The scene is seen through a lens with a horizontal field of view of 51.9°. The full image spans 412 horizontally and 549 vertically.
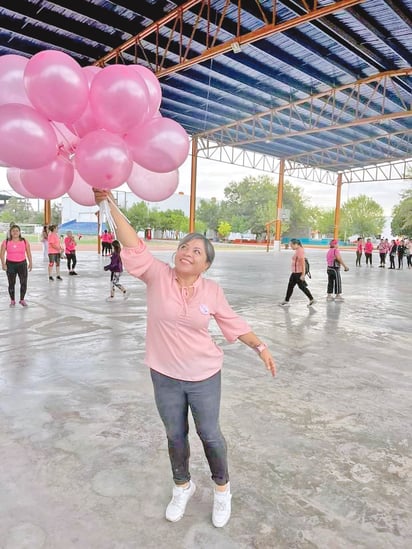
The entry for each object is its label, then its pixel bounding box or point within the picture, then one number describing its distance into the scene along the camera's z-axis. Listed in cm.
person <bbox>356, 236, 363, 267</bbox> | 2073
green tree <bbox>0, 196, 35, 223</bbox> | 5786
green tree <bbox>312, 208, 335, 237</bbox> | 7912
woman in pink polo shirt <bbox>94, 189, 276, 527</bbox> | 204
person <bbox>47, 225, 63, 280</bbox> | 1109
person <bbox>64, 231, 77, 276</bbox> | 1265
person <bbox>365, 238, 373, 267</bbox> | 2078
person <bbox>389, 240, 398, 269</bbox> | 2023
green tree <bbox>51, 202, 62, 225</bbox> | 5535
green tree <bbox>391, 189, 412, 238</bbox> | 4009
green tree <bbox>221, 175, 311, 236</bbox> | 6794
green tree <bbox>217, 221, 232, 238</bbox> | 6606
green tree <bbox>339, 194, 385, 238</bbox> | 7088
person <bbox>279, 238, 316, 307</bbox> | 840
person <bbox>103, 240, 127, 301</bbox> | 832
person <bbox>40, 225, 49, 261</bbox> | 1692
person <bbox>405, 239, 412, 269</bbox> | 2091
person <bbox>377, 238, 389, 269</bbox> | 2048
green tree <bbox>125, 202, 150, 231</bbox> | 5156
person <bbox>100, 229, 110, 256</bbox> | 1808
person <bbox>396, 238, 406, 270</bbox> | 2078
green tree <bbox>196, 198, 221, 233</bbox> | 7256
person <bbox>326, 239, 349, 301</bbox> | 916
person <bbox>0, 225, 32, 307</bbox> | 720
